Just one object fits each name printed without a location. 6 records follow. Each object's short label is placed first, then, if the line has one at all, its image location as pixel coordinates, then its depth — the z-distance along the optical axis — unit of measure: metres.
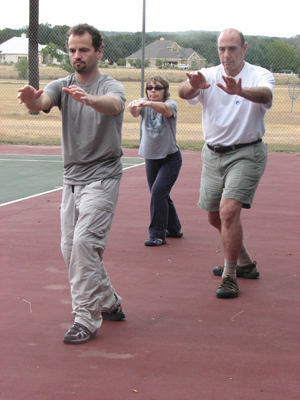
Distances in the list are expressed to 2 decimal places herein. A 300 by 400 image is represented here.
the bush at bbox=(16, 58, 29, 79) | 21.31
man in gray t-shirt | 3.98
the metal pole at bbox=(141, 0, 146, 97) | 14.94
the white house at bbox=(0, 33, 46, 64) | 21.42
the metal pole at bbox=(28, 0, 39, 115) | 20.17
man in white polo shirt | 4.97
